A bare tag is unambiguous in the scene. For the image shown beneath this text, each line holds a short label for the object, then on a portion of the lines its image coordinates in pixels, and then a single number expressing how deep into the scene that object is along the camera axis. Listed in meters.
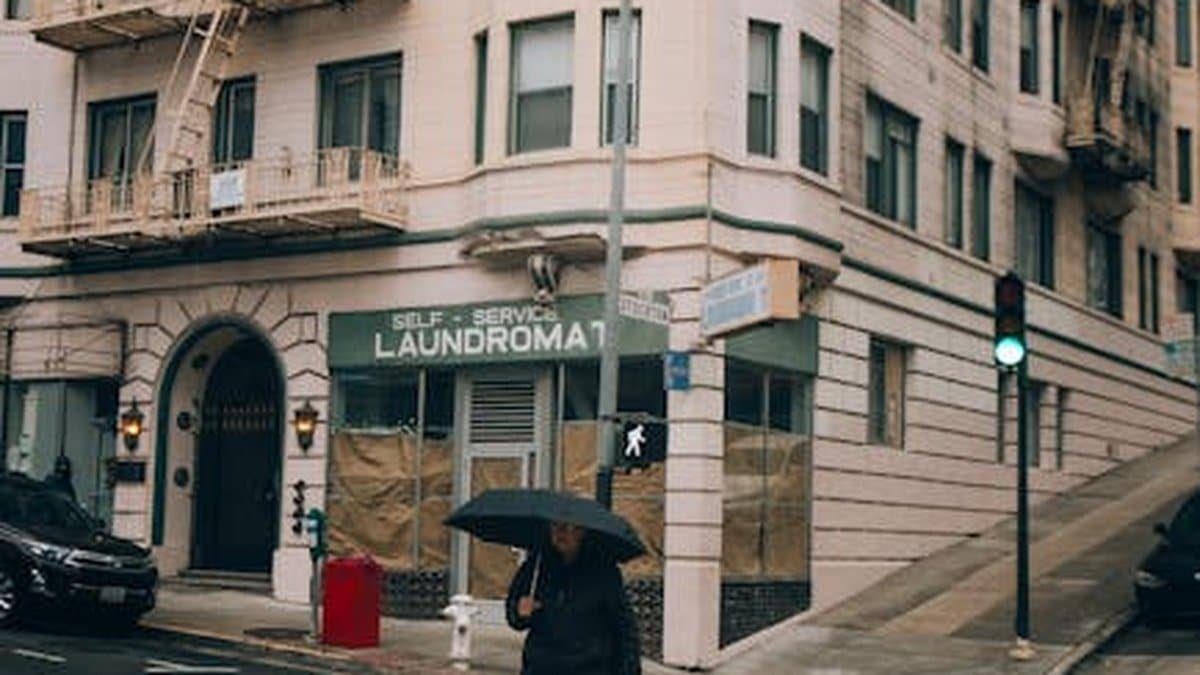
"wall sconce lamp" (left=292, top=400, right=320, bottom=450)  24.17
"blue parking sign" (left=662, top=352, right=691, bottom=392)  20.09
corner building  21.41
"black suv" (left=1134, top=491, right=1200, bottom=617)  19.98
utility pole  17.89
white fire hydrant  17.58
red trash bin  19.14
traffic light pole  18.45
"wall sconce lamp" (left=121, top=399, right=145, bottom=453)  25.98
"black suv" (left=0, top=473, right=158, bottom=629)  18.50
